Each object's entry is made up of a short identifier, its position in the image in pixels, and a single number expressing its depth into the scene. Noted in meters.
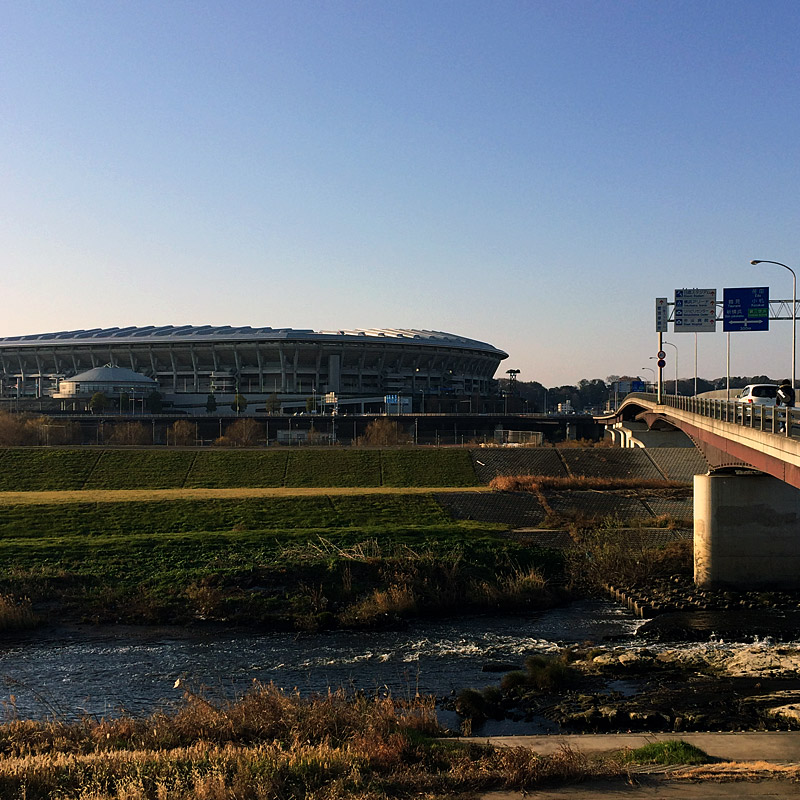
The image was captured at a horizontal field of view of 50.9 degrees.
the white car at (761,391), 46.31
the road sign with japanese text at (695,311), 54.59
